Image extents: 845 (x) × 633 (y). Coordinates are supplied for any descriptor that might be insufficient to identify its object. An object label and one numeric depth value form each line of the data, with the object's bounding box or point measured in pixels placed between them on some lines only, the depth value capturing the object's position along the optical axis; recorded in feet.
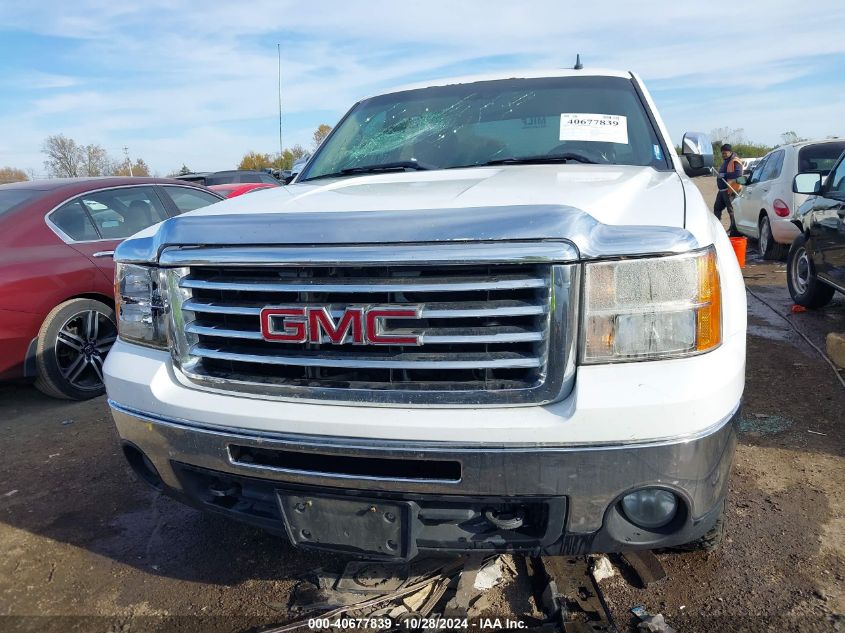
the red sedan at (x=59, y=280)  14.17
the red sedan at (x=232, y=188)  36.19
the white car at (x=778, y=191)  28.22
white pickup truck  5.81
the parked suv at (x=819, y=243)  17.80
